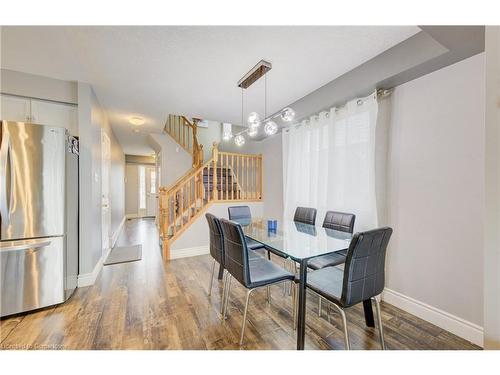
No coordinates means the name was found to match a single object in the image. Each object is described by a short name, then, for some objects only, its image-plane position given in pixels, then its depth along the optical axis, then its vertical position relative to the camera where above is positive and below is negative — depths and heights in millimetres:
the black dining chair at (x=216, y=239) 1924 -532
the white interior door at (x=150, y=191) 8617 -181
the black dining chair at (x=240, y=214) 3082 -416
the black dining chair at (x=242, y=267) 1554 -697
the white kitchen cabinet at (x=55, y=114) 2482 +911
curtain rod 2216 +1038
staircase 3674 -22
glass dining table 1444 -505
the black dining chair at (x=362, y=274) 1263 -579
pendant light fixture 2119 +1288
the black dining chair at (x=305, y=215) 2801 -401
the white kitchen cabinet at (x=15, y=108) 2377 +931
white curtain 2312 +334
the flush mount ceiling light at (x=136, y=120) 3909 +1315
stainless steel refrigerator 1863 -296
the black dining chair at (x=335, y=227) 2038 -463
